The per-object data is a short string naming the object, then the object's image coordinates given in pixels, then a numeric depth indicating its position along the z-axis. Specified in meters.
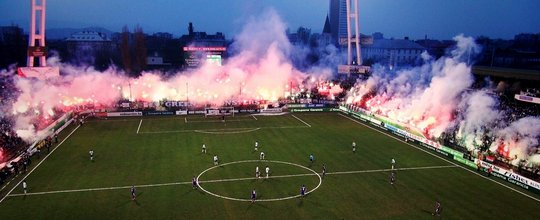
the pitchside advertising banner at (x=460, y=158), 31.07
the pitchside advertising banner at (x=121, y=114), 61.32
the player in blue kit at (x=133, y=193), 28.67
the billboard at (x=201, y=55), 74.69
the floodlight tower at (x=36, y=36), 47.50
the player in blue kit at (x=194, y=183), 31.15
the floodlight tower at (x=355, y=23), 72.94
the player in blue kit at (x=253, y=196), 28.48
